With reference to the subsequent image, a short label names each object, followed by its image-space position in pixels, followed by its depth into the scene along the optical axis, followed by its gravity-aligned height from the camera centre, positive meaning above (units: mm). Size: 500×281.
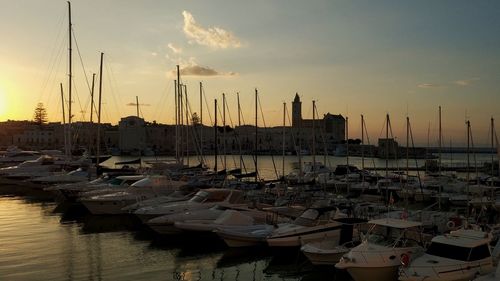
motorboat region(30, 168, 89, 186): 41219 -2573
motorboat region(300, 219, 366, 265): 18031 -3886
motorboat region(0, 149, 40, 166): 59438 -1085
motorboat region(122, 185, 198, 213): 28281 -3128
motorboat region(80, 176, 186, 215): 30562 -3144
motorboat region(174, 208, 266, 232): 22625 -3593
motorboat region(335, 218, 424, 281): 15414 -3502
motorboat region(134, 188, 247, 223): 26031 -3079
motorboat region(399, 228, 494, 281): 14398 -3563
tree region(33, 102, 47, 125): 173750 +12272
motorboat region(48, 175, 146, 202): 33781 -2897
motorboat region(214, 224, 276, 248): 21328 -3924
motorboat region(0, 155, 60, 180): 47062 -2064
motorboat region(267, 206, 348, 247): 20062 -3612
